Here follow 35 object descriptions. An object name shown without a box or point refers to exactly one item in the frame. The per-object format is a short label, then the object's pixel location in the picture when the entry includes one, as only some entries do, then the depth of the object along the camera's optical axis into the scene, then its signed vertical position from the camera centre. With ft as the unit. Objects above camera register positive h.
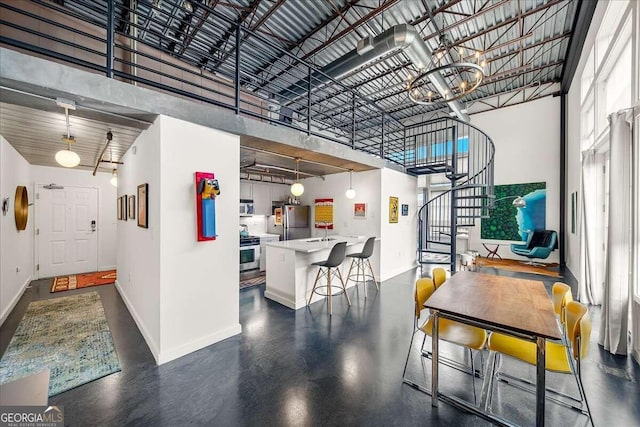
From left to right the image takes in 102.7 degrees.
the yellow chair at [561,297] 7.20 -2.60
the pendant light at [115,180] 16.33 +2.07
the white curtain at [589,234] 13.23 -1.25
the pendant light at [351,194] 17.70 +1.22
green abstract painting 24.17 -0.34
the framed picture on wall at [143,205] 9.57 +0.30
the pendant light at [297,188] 15.39 +1.44
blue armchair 22.04 -3.17
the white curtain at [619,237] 8.68 -0.94
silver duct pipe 12.48 +8.61
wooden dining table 5.24 -2.47
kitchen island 13.14 -3.13
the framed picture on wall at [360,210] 18.65 +0.10
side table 25.71 -4.19
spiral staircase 17.92 +2.43
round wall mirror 13.69 +0.35
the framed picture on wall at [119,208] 15.23 +0.29
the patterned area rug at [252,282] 16.85 -4.82
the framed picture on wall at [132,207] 11.62 +0.27
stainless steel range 19.43 -3.18
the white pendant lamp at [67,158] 8.23 +1.78
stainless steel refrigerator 21.90 -0.88
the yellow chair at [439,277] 9.44 -2.46
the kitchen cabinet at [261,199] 24.16 +1.28
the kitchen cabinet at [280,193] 25.85 +1.99
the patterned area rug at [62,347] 7.80 -4.86
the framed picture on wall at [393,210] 18.84 +0.10
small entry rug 16.47 -4.73
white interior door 18.56 -1.34
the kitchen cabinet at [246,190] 22.89 +2.01
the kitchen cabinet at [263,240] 20.95 -2.41
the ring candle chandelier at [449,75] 10.35 +10.71
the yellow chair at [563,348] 5.57 -3.47
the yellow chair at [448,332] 6.84 -3.48
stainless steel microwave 22.40 +0.45
